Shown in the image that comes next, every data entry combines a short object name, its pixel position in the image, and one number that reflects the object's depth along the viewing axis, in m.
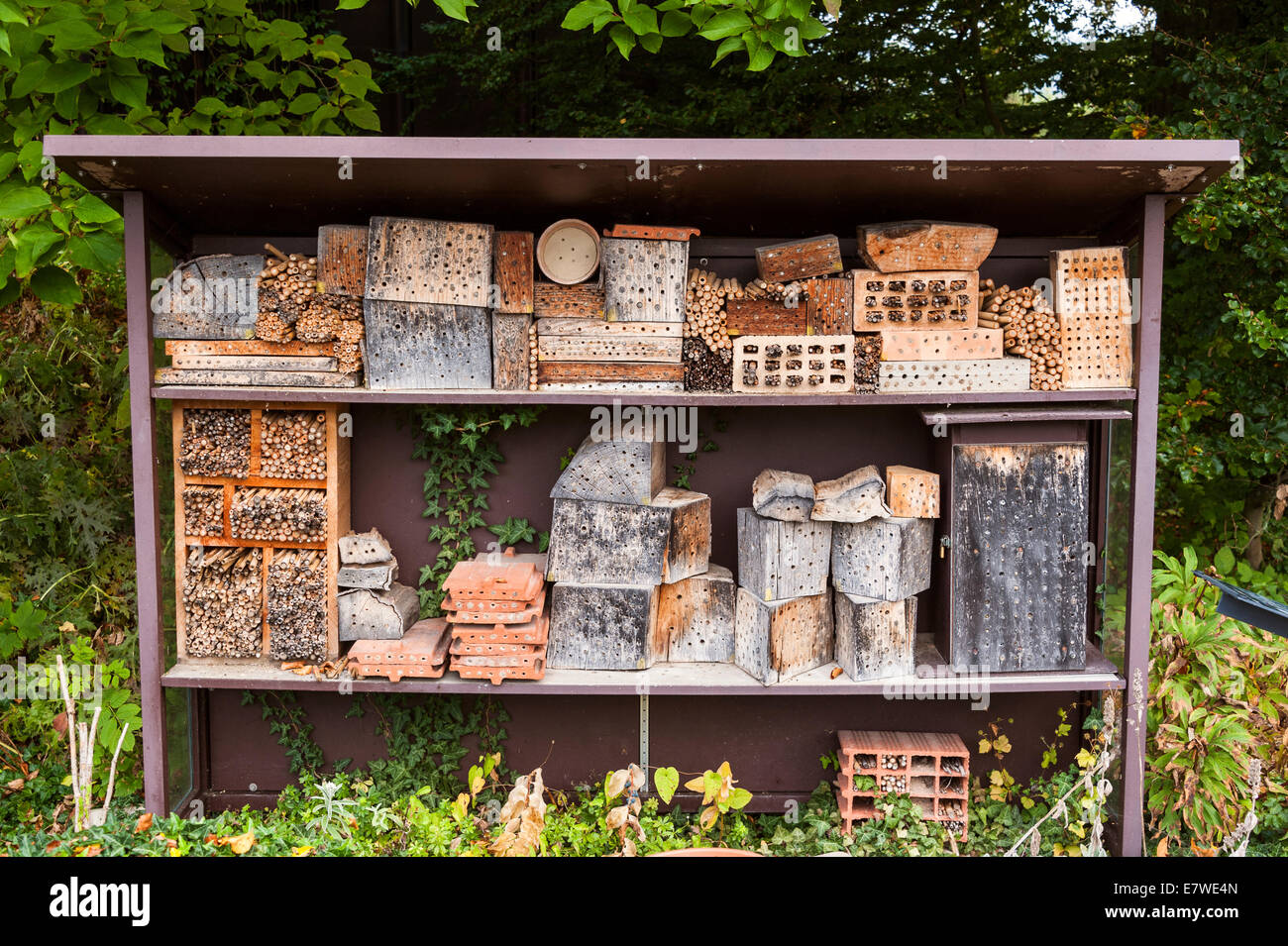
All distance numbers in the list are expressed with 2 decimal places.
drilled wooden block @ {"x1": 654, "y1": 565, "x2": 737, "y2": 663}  3.43
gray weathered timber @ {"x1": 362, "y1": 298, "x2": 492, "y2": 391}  3.23
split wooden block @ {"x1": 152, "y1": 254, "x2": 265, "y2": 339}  3.22
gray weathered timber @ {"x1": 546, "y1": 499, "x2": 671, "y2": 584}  3.27
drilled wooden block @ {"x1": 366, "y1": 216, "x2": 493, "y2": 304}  3.19
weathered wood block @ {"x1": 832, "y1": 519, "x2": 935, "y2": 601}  3.23
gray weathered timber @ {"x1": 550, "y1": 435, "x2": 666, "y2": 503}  3.25
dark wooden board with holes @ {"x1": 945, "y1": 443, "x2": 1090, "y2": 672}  3.22
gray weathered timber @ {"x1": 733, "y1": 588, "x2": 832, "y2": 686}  3.26
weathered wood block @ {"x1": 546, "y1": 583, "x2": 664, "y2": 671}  3.30
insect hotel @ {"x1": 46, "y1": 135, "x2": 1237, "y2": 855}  3.19
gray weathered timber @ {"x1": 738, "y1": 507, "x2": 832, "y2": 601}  3.24
